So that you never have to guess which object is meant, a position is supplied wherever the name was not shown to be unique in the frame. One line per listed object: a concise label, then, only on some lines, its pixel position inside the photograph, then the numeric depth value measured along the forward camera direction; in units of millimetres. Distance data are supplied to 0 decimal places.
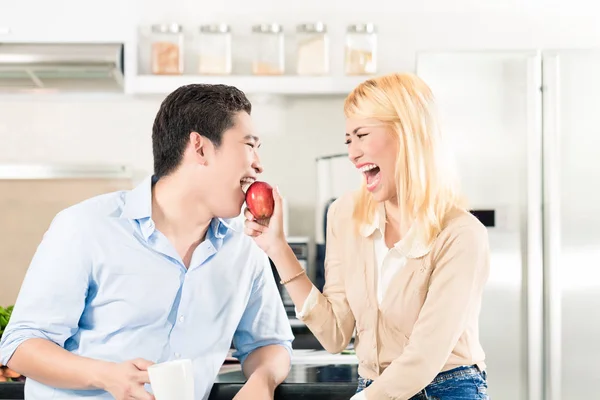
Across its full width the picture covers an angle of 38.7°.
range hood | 3582
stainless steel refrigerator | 3229
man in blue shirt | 1626
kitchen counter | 1729
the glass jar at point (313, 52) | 3723
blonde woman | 1596
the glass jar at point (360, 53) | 3699
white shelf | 3693
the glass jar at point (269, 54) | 3725
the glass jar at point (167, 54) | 3719
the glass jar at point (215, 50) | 3715
